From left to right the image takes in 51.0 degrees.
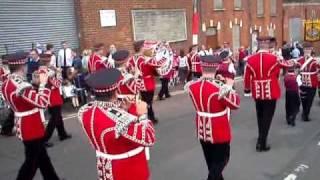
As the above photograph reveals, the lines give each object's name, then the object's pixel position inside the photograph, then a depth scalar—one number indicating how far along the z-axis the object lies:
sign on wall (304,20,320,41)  23.37
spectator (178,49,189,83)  13.73
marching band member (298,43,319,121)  7.55
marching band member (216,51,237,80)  8.15
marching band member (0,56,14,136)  7.41
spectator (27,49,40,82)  8.70
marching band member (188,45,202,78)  11.64
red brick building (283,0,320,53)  26.02
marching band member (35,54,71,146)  6.31
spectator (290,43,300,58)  16.53
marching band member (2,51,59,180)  4.23
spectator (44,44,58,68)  9.65
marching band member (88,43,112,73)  7.38
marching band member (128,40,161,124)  6.77
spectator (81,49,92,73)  10.23
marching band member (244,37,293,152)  5.47
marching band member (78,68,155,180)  2.65
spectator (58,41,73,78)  10.54
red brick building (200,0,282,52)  18.09
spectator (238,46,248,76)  16.33
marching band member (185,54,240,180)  3.83
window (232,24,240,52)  20.03
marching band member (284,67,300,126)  7.34
